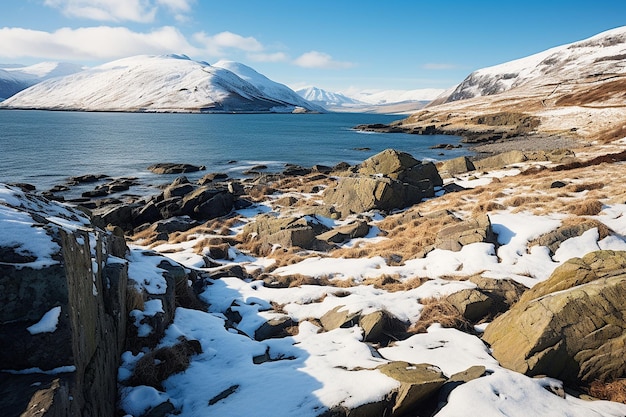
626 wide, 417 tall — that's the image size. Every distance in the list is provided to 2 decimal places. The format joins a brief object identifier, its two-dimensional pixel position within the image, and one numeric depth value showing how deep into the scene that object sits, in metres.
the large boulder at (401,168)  27.62
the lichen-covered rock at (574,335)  6.67
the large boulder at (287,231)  17.83
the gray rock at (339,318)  9.70
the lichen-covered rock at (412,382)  6.01
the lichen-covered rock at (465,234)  13.80
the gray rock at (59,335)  4.42
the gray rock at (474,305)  9.70
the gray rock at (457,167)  34.69
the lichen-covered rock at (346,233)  18.00
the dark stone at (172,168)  47.19
